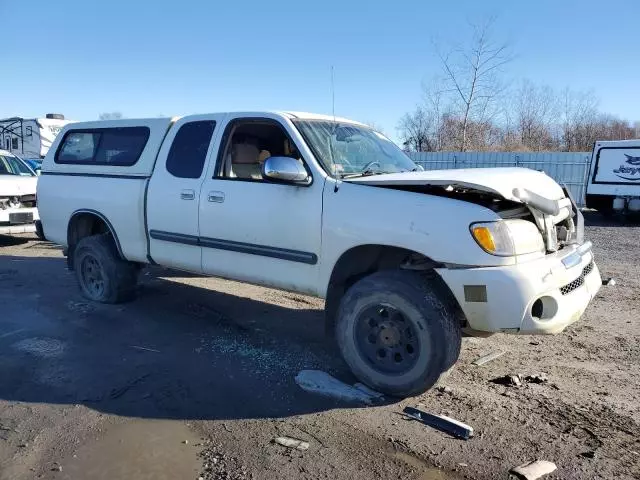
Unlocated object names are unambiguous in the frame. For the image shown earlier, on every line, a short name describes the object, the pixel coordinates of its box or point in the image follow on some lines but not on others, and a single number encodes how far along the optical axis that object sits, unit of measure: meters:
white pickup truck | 3.47
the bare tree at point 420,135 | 32.49
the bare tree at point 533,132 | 36.94
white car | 9.75
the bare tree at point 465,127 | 29.89
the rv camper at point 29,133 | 22.52
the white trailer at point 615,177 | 15.23
